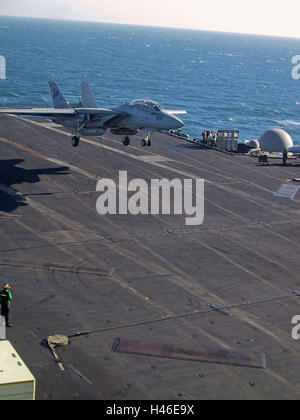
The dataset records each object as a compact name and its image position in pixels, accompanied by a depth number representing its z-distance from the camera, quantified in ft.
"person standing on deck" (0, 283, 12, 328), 77.97
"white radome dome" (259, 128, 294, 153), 240.12
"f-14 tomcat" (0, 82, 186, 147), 160.04
